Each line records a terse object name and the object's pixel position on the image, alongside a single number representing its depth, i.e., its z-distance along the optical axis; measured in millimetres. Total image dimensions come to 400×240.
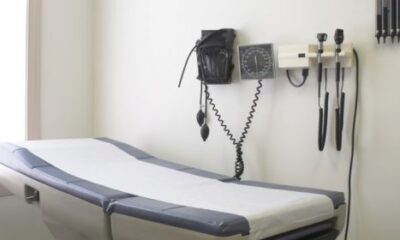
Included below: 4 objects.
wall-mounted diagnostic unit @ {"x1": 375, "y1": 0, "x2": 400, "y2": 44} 1420
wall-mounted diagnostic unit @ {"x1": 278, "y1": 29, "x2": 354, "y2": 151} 1544
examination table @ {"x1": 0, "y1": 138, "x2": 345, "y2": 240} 1051
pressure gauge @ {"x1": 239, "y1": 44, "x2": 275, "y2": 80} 1723
